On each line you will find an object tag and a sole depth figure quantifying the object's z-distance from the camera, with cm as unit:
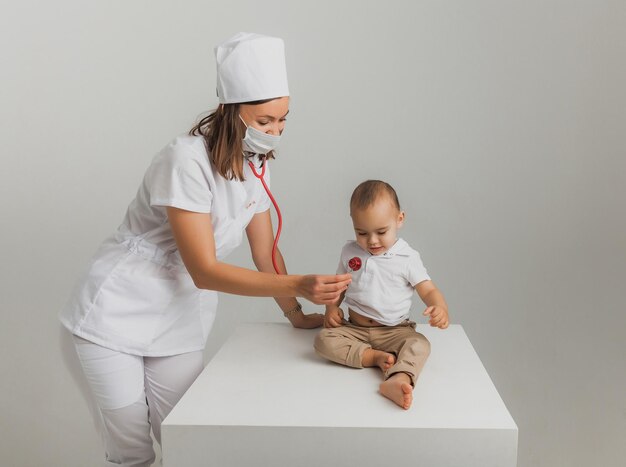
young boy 176
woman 166
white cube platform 144
